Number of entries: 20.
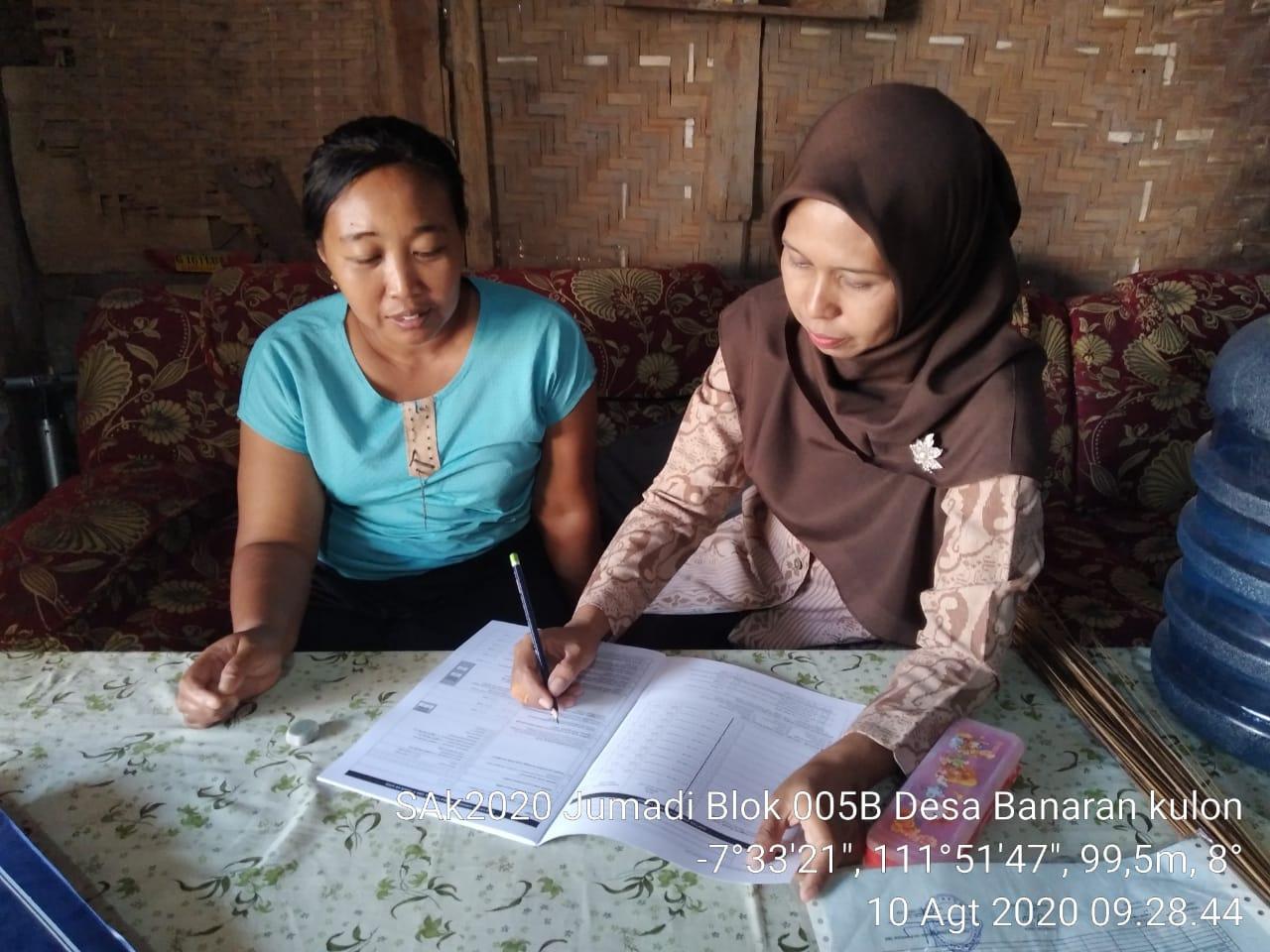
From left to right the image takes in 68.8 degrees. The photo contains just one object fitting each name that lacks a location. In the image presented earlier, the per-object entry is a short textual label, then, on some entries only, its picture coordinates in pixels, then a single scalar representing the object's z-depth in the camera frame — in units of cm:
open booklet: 75
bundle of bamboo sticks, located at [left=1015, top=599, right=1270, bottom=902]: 73
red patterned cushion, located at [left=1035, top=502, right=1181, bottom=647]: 165
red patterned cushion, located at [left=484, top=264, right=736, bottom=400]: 197
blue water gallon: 83
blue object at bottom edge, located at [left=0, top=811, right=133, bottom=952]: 63
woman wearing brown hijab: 92
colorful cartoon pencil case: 72
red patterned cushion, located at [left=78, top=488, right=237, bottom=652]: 146
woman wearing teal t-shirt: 117
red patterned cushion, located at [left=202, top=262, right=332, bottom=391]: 187
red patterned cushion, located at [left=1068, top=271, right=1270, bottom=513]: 199
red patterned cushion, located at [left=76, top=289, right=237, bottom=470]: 186
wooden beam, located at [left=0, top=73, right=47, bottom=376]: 206
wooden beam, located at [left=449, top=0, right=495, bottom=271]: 201
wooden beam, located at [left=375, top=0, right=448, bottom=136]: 199
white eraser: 84
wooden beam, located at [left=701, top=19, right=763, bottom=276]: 204
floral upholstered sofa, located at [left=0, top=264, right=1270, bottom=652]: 162
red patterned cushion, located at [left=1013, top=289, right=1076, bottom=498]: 202
